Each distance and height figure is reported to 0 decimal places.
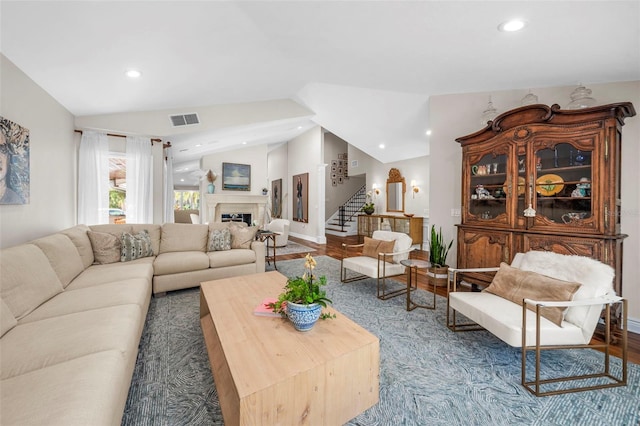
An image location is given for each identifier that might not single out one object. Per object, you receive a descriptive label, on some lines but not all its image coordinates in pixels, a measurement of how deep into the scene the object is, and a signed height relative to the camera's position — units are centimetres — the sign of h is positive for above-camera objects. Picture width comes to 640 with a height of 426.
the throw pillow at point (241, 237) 409 -39
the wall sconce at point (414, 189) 702 +66
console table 675 -32
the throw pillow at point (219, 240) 395 -43
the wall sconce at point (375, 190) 826 +73
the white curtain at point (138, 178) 421 +54
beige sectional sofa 104 -72
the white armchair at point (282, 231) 687 -50
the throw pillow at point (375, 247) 359 -48
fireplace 728 +20
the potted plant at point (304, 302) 163 -58
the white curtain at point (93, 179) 379 +47
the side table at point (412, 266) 295 -62
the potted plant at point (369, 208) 784 +15
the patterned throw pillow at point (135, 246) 330 -46
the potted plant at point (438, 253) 368 -56
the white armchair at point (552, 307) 174 -73
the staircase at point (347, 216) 933 -12
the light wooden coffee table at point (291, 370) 121 -79
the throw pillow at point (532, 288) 188 -59
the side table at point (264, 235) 480 -43
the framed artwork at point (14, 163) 219 +42
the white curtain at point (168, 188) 476 +44
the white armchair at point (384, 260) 334 -66
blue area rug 150 -115
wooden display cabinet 238 +31
